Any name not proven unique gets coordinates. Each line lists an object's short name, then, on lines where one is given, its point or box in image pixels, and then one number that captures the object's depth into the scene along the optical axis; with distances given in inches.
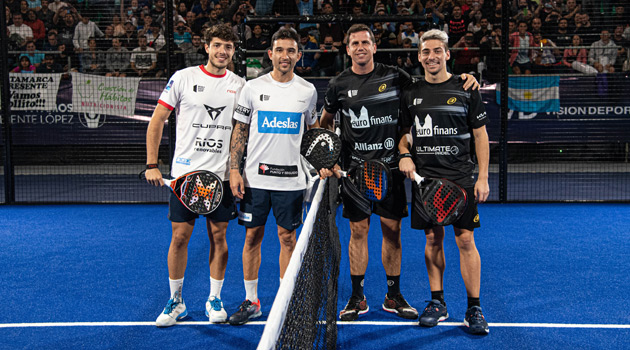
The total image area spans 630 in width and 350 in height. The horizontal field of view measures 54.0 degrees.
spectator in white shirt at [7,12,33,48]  465.7
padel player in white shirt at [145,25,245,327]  171.3
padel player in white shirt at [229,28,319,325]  170.7
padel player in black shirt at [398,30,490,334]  164.2
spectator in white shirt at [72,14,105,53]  481.4
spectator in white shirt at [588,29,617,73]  420.2
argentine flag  394.9
